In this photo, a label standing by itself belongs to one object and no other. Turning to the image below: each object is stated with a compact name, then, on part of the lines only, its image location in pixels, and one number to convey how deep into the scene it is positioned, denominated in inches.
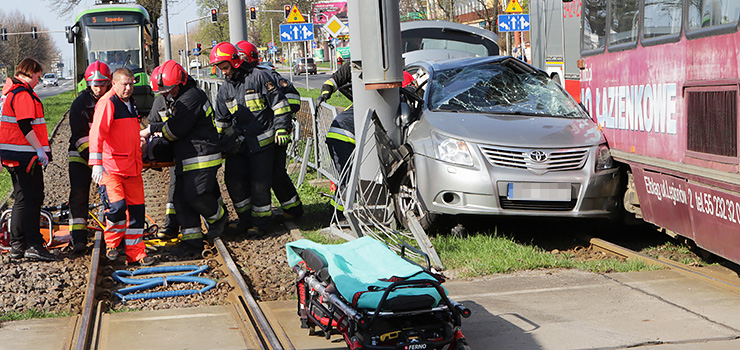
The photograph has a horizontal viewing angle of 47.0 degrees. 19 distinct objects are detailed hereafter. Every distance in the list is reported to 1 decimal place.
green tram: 1042.7
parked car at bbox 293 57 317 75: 2600.9
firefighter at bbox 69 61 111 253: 320.5
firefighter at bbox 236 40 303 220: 359.6
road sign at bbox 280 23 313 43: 930.1
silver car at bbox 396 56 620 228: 297.7
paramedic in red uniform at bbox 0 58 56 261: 308.5
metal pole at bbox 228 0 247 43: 545.6
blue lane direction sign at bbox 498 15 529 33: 921.5
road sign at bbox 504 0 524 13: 916.9
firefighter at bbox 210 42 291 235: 353.7
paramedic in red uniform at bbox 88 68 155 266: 299.9
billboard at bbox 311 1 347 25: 2269.9
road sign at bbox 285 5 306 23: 903.7
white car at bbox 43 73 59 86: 4025.6
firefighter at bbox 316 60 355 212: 359.8
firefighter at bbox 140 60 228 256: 319.0
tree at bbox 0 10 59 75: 4596.5
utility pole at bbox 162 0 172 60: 1347.2
